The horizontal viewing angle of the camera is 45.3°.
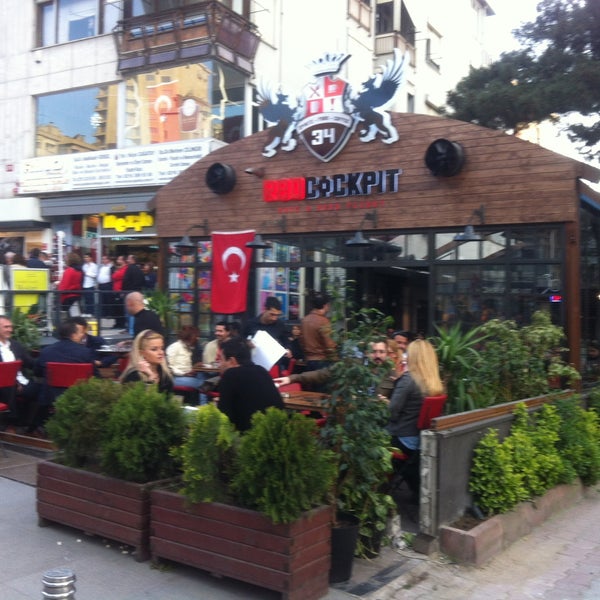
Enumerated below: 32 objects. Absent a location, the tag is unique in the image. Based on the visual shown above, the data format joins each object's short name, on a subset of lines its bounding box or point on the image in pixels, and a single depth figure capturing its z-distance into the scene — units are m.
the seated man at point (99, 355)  9.35
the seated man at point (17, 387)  7.75
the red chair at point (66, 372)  7.43
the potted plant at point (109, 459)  4.94
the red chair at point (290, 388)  7.74
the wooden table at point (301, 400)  6.50
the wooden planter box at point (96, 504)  4.90
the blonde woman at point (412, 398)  6.03
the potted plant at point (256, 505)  4.18
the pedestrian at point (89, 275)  15.75
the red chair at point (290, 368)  9.77
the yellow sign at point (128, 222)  18.98
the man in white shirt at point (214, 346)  9.63
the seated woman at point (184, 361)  9.14
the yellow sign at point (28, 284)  11.21
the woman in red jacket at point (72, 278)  12.88
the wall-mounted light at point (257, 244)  11.28
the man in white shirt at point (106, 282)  13.79
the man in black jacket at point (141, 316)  9.16
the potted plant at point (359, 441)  4.98
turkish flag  11.92
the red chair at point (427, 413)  5.75
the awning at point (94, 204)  18.78
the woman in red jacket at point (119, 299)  13.17
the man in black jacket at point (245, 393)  5.29
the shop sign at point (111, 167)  17.72
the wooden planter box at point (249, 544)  4.19
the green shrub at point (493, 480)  5.66
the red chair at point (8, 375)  7.35
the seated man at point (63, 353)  7.70
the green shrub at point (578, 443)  6.97
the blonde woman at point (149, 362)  6.23
